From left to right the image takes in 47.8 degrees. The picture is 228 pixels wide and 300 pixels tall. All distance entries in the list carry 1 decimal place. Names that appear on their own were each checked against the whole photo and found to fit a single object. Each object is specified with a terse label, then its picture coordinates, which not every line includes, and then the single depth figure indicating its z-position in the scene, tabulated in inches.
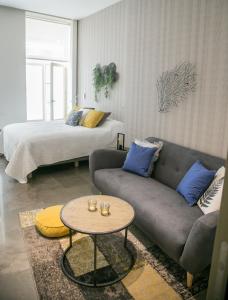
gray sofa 70.8
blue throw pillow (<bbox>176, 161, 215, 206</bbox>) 91.0
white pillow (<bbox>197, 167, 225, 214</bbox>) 80.7
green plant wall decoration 191.5
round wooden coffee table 73.7
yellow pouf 97.0
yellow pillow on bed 186.5
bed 150.9
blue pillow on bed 194.2
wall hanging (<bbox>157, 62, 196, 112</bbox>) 114.7
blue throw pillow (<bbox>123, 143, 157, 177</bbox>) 119.6
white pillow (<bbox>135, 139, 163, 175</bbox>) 121.4
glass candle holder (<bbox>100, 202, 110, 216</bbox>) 81.3
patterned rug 73.0
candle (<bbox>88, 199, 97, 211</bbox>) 83.9
